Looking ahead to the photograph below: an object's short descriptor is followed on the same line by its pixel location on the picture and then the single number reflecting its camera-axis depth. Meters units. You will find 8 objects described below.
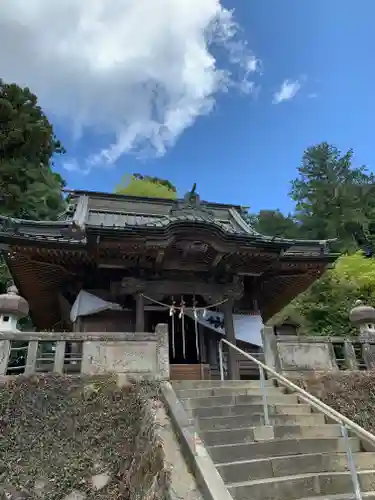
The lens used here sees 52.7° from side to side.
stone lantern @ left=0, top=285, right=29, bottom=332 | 7.09
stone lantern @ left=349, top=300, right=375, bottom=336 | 8.48
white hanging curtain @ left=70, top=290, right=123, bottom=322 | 9.24
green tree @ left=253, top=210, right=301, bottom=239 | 28.34
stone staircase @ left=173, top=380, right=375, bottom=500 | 4.23
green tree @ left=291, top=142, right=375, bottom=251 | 26.17
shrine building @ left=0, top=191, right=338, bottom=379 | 8.61
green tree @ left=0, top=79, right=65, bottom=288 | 20.50
